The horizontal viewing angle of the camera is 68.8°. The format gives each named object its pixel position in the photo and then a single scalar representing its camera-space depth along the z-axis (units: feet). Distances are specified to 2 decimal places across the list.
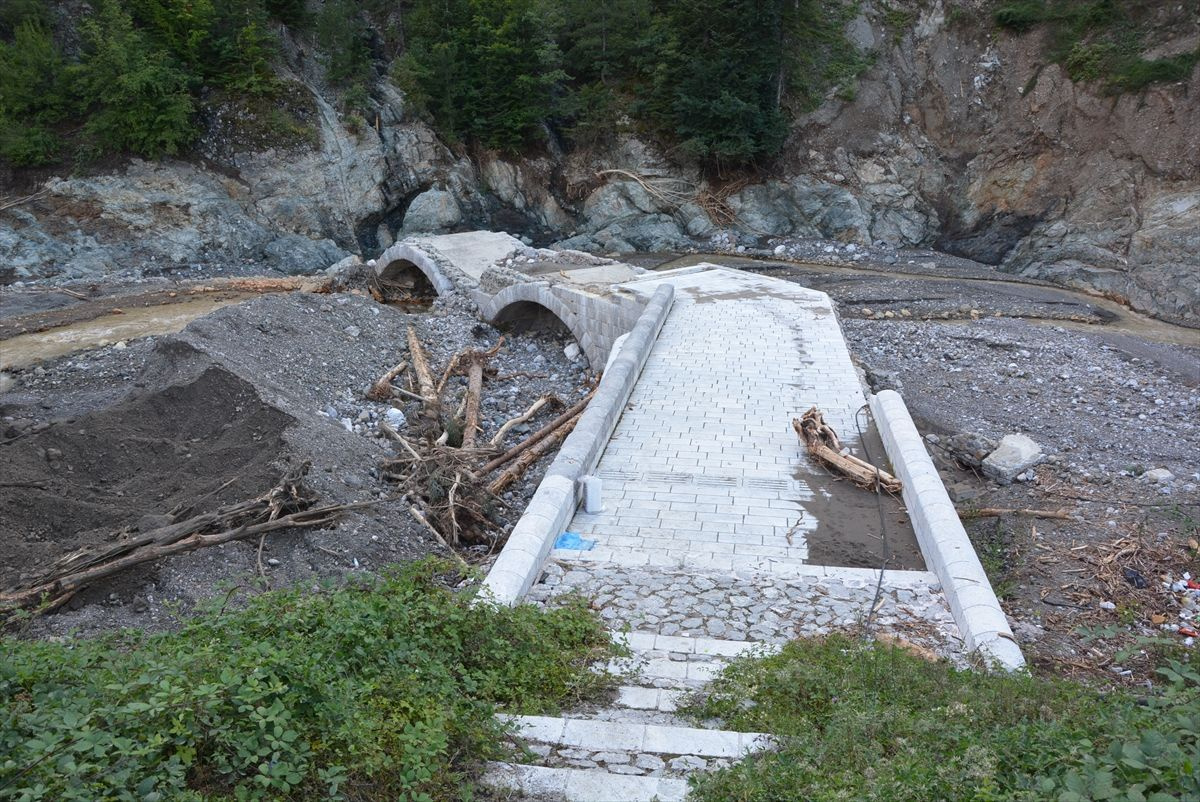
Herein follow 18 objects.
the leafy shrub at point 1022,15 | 87.86
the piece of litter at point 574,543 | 24.48
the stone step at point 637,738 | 13.78
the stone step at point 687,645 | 18.74
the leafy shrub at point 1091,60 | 81.82
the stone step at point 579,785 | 12.56
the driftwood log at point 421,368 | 44.14
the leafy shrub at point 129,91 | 76.13
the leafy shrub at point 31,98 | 76.28
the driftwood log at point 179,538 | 23.39
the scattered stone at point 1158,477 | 31.45
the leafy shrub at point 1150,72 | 76.64
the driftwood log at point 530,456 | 34.35
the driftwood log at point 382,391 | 43.75
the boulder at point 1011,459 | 32.40
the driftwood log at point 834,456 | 27.32
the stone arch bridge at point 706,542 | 14.28
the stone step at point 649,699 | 15.78
